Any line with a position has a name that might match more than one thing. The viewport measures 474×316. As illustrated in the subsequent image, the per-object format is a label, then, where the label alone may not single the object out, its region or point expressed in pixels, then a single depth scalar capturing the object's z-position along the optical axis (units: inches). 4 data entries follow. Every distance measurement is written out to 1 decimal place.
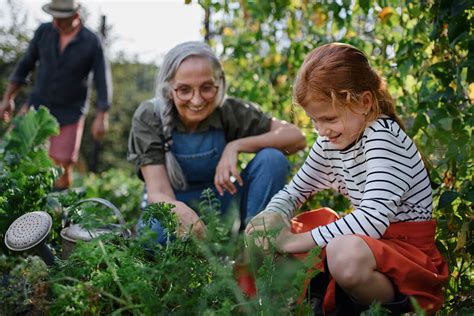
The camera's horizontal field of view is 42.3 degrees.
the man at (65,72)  198.2
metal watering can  78.1
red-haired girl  70.3
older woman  106.3
